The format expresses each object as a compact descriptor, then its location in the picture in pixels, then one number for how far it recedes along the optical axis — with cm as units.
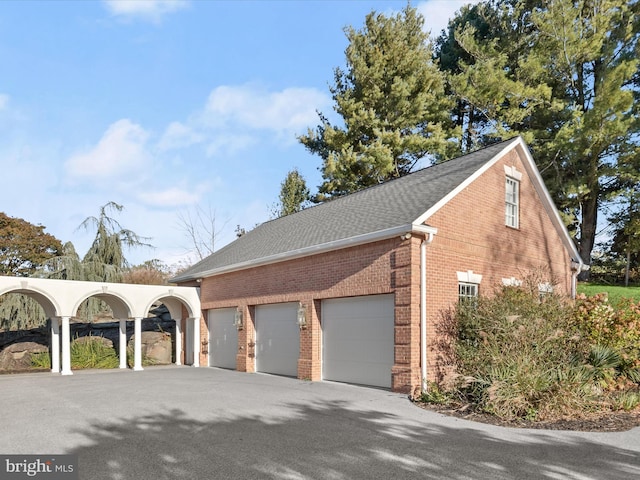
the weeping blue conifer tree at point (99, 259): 2203
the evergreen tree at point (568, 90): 2392
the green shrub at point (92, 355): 1975
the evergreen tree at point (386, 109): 2714
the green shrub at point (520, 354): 895
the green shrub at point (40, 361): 1961
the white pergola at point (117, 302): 1661
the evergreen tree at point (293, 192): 3183
